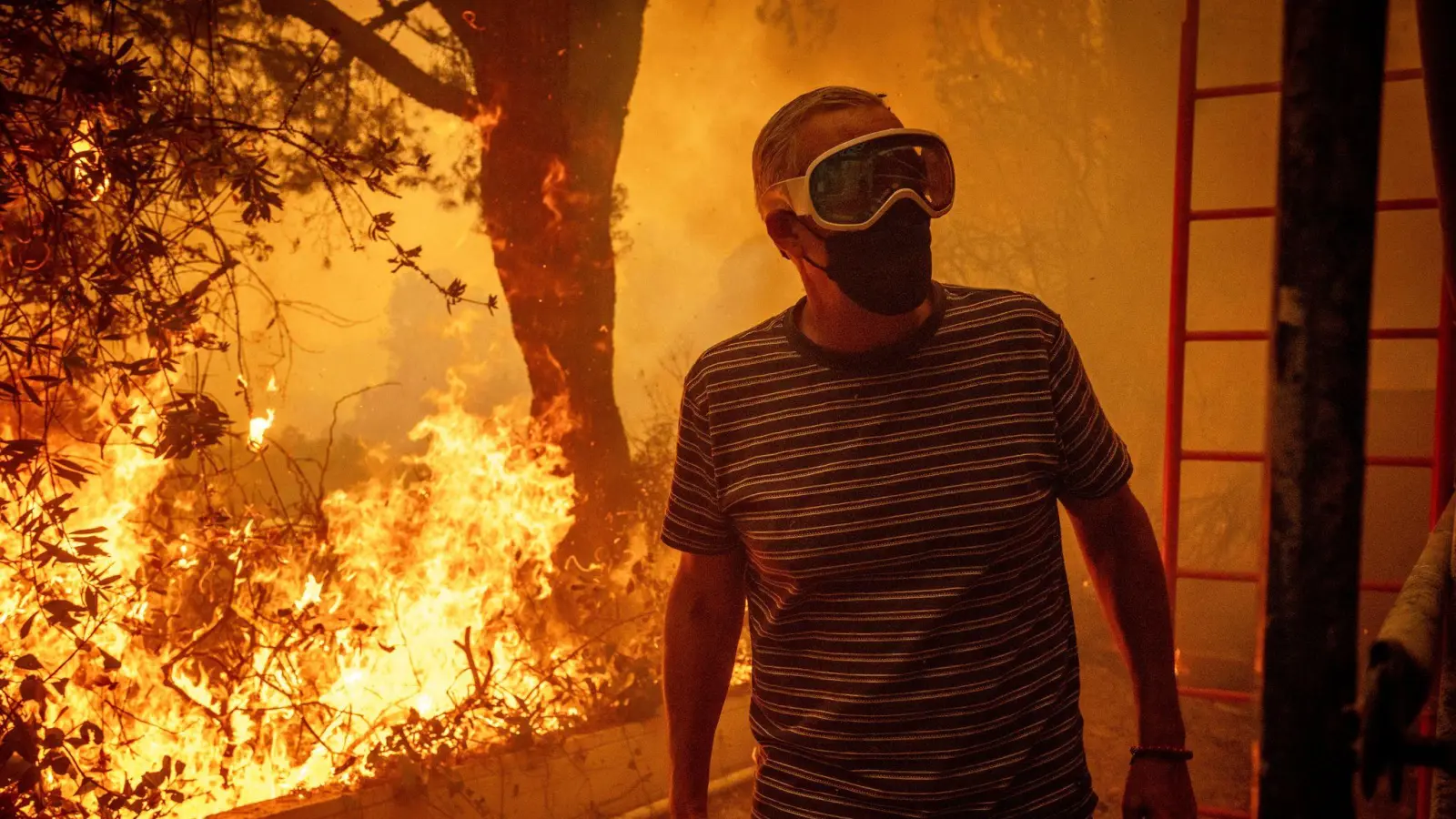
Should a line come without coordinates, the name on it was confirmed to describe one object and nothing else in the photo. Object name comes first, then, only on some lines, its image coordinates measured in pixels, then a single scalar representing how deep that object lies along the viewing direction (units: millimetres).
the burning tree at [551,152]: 6738
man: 2002
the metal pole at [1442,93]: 1027
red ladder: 4152
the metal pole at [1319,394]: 717
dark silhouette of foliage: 3287
